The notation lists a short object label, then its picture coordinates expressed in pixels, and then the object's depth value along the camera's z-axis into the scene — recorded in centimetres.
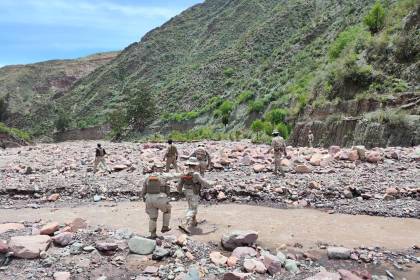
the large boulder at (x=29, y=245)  827
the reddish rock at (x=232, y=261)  805
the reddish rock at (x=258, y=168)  1627
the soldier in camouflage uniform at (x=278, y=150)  1496
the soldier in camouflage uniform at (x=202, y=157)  1237
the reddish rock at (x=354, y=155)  1608
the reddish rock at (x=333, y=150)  1733
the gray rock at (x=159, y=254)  835
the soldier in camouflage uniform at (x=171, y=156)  1614
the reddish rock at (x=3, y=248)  830
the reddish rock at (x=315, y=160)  1628
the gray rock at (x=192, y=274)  740
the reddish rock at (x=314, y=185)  1341
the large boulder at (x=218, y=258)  815
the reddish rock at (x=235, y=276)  735
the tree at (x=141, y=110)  6744
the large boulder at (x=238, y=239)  884
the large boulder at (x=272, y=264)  785
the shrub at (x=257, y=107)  4375
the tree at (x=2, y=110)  10962
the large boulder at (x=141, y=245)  855
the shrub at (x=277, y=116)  3691
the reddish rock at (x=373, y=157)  1572
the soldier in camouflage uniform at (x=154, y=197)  934
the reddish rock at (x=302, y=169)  1541
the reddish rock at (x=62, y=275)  757
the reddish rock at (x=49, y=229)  935
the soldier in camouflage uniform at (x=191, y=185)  1002
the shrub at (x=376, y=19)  2803
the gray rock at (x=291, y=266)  794
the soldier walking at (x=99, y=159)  1811
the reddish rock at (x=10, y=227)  1014
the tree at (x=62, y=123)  8725
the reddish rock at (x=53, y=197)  1472
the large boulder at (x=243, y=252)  835
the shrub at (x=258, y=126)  3647
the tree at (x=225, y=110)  4881
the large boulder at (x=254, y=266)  780
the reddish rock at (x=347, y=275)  742
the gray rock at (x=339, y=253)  844
